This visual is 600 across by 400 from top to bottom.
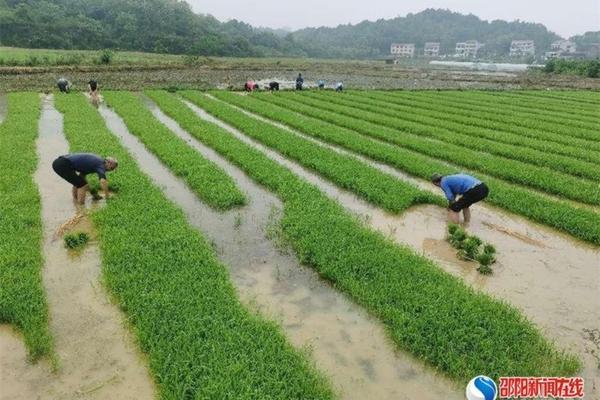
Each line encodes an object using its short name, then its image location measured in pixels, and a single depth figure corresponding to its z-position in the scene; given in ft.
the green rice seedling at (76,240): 27.94
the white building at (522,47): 647.76
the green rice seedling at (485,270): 26.73
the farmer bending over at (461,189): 31.19
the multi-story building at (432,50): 643.86
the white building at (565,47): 618.11
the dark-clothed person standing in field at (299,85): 114.11
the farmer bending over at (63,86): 89.71
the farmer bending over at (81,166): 31.96
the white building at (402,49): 597.93
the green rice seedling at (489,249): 28.07
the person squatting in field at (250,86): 106.11
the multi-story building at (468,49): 638.94
